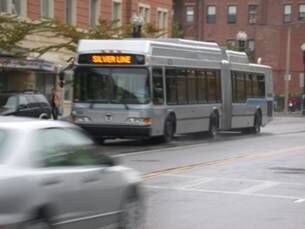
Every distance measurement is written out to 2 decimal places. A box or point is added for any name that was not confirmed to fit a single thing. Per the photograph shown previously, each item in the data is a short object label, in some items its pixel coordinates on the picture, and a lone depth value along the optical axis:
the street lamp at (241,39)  57.91
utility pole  61.37
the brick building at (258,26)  88.19
